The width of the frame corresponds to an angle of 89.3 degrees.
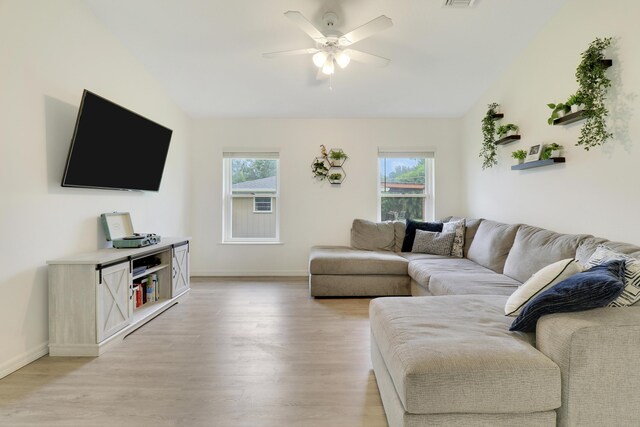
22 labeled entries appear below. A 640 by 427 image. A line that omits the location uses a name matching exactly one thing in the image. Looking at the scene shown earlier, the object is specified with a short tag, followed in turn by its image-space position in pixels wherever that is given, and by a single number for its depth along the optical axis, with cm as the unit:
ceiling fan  241
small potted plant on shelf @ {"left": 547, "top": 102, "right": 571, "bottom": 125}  261
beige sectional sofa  126
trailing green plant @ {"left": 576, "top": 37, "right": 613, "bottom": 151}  228
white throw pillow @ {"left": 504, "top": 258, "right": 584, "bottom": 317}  161
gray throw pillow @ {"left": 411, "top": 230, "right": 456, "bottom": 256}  412
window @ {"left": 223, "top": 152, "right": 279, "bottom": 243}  502
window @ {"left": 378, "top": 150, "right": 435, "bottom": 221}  503
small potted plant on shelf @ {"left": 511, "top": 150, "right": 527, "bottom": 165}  326
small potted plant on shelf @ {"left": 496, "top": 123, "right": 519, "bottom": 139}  348
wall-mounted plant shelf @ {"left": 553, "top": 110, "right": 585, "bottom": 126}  244
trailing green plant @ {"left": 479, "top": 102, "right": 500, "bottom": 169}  387
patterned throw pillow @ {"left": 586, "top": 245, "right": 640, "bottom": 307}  146
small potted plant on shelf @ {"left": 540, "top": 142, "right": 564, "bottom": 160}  281
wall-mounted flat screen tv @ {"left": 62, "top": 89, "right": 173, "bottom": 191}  251
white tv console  233
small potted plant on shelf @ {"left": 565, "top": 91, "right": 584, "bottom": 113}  238
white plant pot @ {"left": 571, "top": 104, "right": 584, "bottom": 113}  245
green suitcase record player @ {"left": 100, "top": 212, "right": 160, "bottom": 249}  293
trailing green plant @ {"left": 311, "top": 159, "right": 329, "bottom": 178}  489
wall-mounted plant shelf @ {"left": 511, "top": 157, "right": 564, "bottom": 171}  279
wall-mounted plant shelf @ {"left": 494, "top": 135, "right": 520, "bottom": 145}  344
